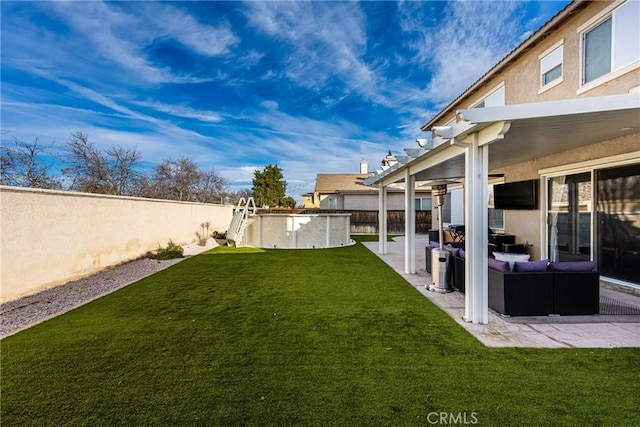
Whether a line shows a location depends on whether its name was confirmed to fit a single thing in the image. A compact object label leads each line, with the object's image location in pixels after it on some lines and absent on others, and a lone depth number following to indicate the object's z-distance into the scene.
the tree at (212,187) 23.55
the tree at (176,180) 18.47
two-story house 4.19
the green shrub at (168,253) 10.62
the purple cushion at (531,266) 4.66
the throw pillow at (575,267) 4.64
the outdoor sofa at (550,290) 4.62
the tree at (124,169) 13.82
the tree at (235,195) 27.02
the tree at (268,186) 34.91
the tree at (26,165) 8.78
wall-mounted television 8.26
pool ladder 13.91
